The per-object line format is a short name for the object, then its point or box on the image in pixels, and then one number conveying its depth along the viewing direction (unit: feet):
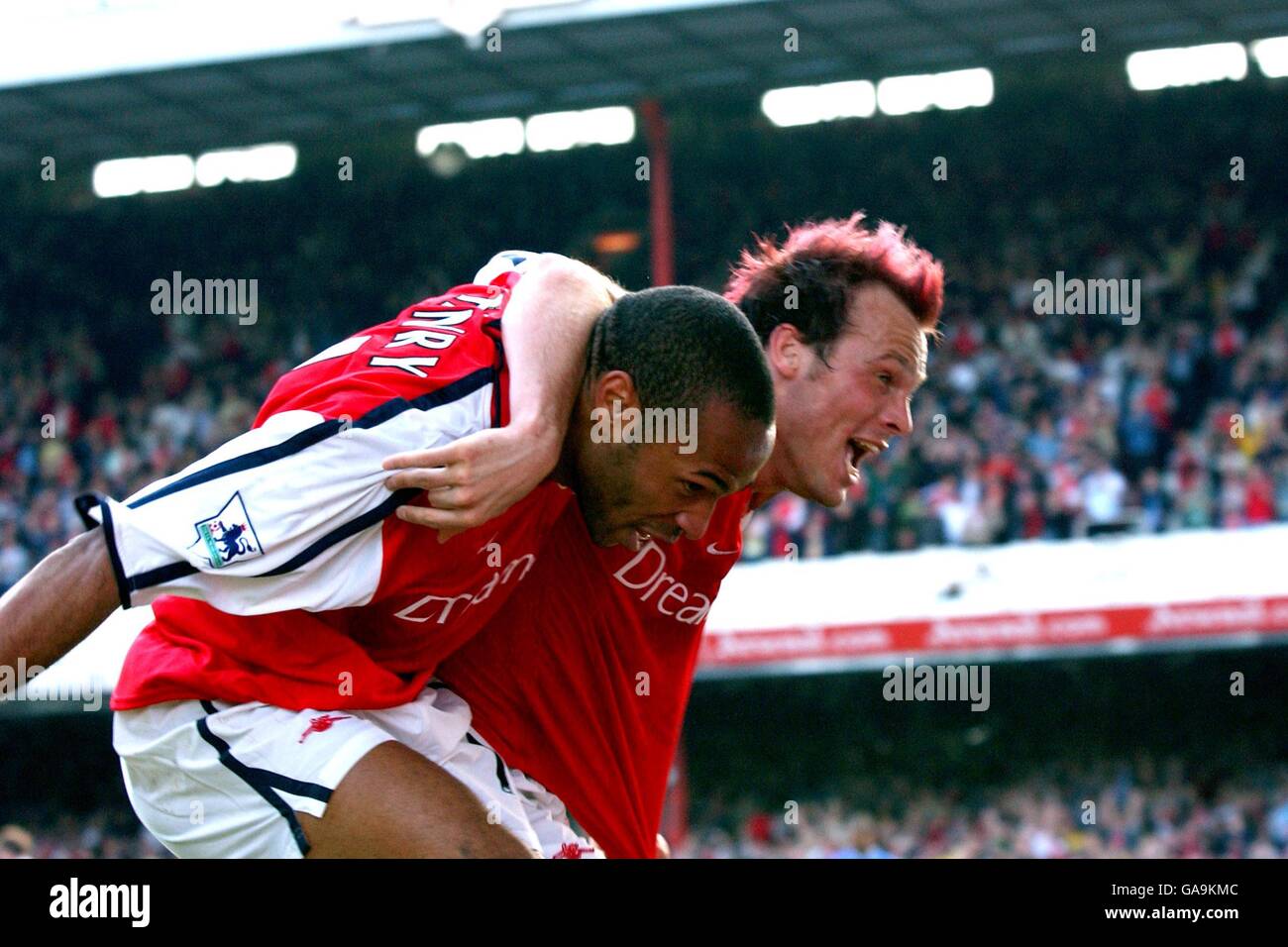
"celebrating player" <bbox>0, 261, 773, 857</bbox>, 10.64
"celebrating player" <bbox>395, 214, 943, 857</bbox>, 13.64
